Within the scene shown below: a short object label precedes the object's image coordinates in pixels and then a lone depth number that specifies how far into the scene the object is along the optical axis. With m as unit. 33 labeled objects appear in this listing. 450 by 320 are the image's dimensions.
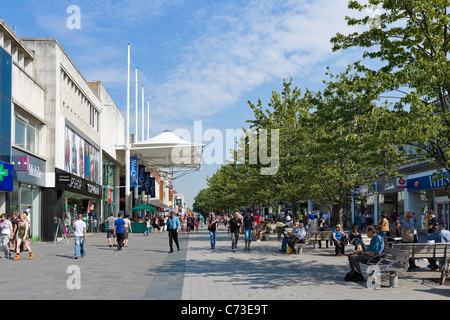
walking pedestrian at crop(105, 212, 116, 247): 24.86
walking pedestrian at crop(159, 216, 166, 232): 48.97
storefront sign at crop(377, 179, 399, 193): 38.76
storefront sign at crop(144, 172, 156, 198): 62.77
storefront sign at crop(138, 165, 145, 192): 60.94
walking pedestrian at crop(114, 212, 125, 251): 22.19
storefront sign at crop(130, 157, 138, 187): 53.56
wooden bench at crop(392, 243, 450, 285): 11.70
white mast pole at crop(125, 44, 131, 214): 50.89
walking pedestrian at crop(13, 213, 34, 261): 17.45
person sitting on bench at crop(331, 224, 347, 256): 17.56
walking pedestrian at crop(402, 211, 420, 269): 15.66
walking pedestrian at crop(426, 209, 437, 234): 16.17
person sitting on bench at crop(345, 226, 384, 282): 11.12
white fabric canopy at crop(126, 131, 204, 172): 55.94
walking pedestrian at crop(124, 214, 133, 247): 23.95
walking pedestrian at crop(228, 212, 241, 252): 20.21
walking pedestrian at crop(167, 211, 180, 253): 20.55
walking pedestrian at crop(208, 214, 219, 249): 21.16
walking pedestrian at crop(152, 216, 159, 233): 46.56
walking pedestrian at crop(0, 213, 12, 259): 17.39
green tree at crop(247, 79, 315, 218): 27.58
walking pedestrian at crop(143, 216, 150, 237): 38.83
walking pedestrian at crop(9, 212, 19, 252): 17.94
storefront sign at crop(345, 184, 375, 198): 46.72
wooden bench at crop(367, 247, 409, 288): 10.29
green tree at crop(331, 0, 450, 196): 10.58
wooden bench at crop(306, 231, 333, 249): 20.12
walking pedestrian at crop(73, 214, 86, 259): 17.72
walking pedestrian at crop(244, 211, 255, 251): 21.13
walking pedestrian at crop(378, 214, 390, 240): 16.67
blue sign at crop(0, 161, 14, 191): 21.21
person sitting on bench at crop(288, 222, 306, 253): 18.69
